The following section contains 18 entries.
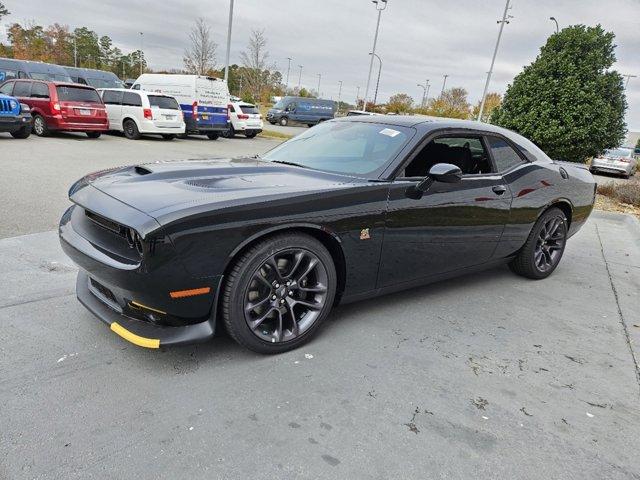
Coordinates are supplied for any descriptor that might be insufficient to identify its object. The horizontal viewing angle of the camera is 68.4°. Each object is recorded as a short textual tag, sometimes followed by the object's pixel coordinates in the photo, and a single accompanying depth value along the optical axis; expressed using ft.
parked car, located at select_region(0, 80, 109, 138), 43.47
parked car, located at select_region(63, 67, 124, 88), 81.35
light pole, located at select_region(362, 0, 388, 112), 122.37
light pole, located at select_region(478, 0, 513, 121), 98.58
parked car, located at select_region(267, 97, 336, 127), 108.17
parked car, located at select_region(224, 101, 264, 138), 67.72
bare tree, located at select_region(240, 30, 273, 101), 125.29
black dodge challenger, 7.97
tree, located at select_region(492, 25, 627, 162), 36.24
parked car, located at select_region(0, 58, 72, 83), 66.85
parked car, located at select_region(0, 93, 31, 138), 38.24
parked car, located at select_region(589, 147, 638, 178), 69.10
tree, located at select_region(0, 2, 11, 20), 208.03
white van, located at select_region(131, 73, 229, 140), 57.62
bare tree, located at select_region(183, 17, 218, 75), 121.29
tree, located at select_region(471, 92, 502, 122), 187.69
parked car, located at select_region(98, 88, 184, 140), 50.06
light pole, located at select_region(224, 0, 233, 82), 76.31
